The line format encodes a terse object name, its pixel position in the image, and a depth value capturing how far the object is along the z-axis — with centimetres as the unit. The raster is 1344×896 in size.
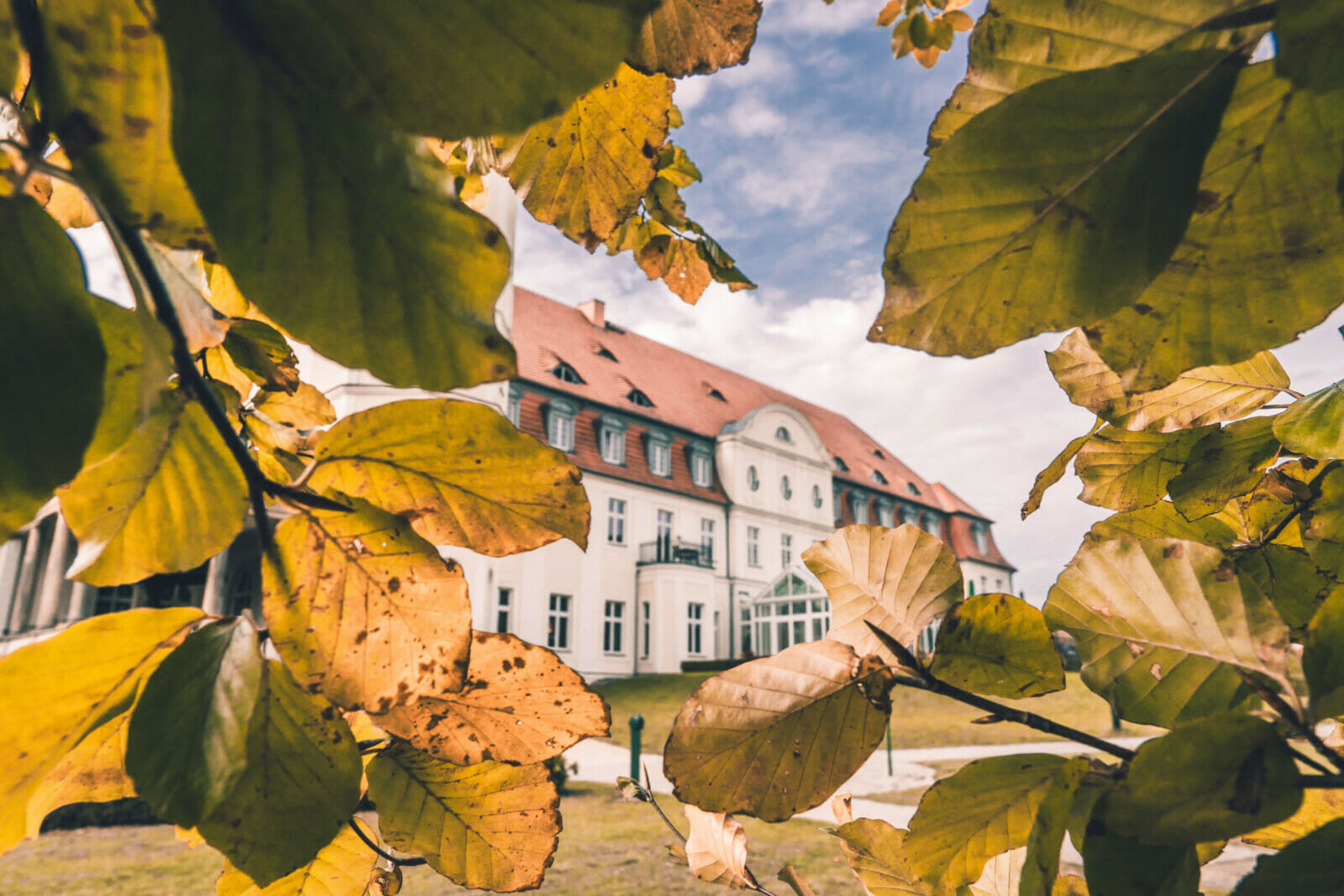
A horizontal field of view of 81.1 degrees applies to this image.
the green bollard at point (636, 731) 820
